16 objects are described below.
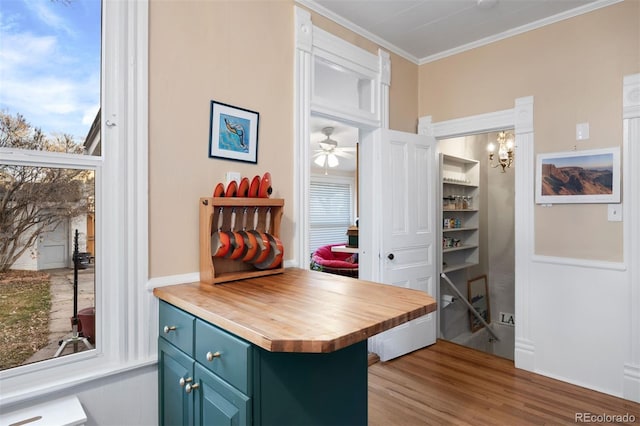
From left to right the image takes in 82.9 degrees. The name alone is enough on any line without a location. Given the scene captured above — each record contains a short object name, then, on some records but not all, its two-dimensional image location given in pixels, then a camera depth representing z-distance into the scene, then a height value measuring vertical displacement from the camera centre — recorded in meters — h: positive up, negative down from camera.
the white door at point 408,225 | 3.03 -0.11
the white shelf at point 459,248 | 4.11 -0.41
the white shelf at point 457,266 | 3.95 -0.63
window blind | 7.46 +0.06
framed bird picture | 2.02 +0.46
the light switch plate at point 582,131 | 2.62 +0.60
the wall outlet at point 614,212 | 2.46 +0.01
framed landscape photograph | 2.49 +0.27
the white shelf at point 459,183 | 4.08 +0.35
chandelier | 4.18 +0.77
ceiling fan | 5.51 +1.04
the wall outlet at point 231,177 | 2.07 +0.21
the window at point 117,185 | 1.69 +0.13
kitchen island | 1.13 -0.48
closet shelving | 4.25 +0.00
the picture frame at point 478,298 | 4.54 -1.10
